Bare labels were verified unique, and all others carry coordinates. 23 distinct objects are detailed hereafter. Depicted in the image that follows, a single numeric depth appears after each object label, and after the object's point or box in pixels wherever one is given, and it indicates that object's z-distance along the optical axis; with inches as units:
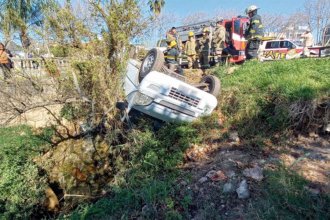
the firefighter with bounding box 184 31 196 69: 372.8
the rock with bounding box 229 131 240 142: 168.3
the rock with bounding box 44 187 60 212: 189.0
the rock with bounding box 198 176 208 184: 134.8
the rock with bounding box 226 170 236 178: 131.3
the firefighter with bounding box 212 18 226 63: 386.0
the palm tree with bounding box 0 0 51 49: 197.5
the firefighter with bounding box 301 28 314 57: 439.8
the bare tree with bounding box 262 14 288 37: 1590.8
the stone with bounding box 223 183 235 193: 121.5
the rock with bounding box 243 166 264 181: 123.7
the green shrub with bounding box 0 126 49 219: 169.5
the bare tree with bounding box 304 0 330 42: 1366.1
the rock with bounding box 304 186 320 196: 106.3
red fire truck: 449.4
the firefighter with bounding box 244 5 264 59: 282.5
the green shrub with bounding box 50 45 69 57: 203.9
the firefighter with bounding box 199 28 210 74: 368.2
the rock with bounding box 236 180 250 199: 115.3
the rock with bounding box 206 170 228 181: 131.9
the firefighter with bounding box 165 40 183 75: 339.9
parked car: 514.3
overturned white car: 165.2
